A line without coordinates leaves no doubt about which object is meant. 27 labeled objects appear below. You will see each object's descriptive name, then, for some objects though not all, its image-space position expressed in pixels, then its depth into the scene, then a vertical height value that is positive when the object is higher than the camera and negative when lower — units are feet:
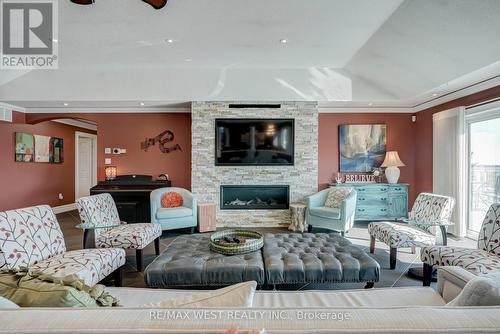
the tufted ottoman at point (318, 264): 6.79 -2.60
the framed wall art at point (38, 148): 17.71 +1.16
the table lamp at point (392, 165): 16.96 +0.00
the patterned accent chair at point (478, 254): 6.64 -2.41
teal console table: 17.04 -2.22
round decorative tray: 7.84 -2.39
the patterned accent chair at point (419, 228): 9.56 -2.43
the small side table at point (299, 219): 15.89 -3.19
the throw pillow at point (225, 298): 3.02 -1.53
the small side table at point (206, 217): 15.48 -3.02
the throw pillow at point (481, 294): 2.86 -1.39
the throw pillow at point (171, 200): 14.90 -1.95
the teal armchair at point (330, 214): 13.42 -2.55
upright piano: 15.88 -2.21
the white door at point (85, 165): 23.62 -0.07
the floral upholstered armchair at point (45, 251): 6.21 -2.19
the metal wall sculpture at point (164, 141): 18.69 +1.65
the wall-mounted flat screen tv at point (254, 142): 16.87 +1.44
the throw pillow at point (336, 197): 14.61 -1.75
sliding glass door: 13.07 +0.01
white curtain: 13.96 +0.24
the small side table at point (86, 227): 9.77 -2.29
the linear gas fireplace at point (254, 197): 17.08 -2.10
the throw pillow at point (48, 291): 3.01 -1.49
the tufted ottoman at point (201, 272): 6.70 -2.68
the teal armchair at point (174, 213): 13.89 -2.54
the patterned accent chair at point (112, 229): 9.48 -2.44
